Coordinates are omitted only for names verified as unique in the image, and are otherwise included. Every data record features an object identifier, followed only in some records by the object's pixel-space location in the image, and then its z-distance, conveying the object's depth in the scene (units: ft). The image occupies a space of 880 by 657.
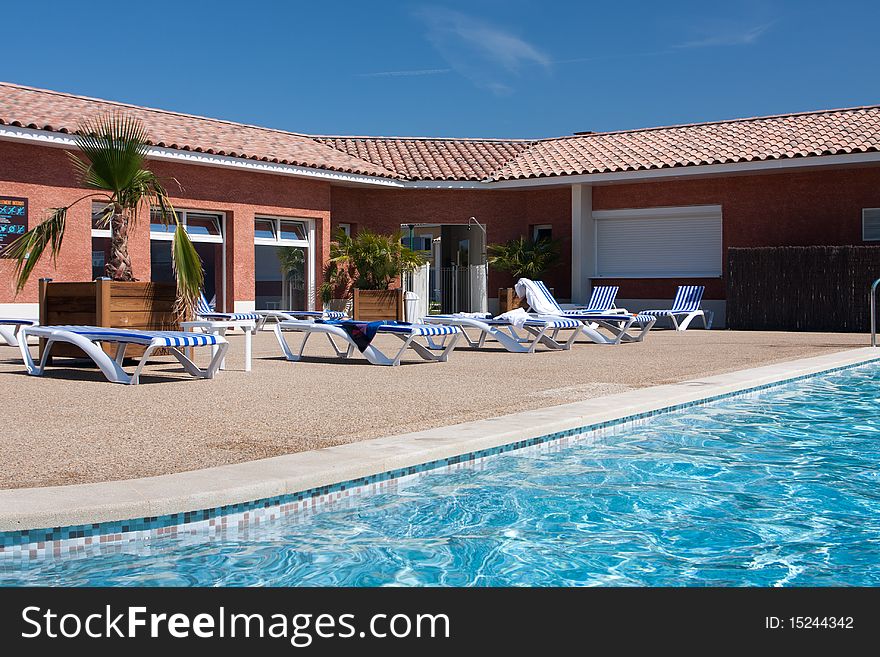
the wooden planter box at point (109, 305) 37.68
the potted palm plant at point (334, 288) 76.23
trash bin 74.38
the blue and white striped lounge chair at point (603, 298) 75.66
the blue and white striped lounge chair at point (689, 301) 74.23
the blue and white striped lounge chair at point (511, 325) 48.16
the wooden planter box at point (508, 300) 78.73
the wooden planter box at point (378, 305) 73.05
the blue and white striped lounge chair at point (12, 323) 44.91
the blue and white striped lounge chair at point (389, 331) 39.47
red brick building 63.77
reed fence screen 66.69
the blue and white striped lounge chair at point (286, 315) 58.50
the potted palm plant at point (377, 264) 73.77
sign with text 56.44
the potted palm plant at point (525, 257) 81.46
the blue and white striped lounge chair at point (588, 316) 56.54
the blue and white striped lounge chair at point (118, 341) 31.30
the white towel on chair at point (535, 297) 60.13
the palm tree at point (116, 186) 38.83
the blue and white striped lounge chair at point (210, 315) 57.56
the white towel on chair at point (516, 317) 50.62
